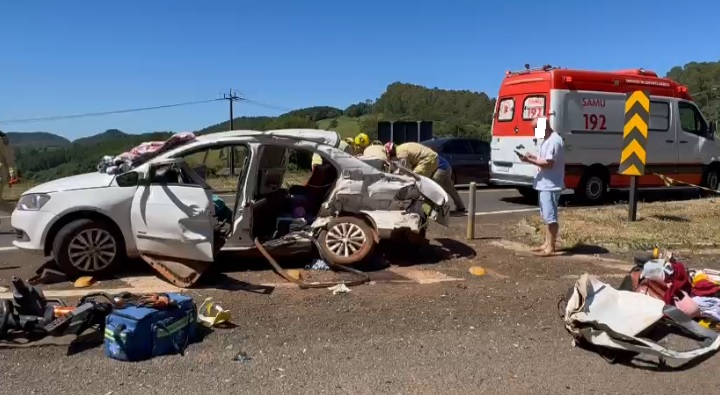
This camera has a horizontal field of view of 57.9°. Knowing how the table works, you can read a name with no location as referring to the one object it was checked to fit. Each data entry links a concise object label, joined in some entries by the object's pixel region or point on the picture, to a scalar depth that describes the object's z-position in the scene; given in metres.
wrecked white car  6.41
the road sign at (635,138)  10.20
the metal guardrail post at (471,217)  9.30
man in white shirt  7.83
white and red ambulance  13.19
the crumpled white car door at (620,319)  4.49
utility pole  48.31
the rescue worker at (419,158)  10.38
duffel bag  4.33
